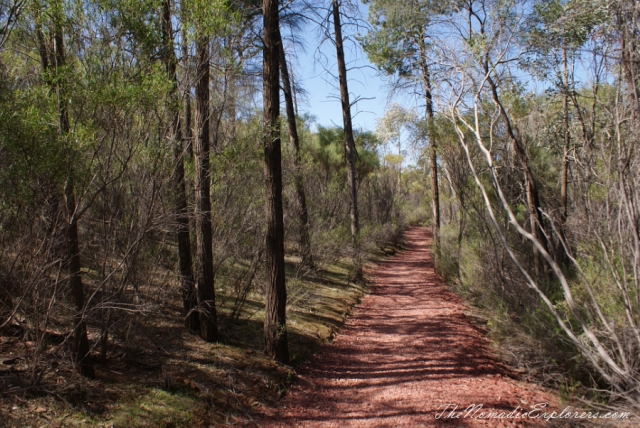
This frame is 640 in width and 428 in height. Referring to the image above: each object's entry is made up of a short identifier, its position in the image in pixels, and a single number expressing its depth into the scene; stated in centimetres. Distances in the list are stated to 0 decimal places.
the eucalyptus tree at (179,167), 521
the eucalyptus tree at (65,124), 402
